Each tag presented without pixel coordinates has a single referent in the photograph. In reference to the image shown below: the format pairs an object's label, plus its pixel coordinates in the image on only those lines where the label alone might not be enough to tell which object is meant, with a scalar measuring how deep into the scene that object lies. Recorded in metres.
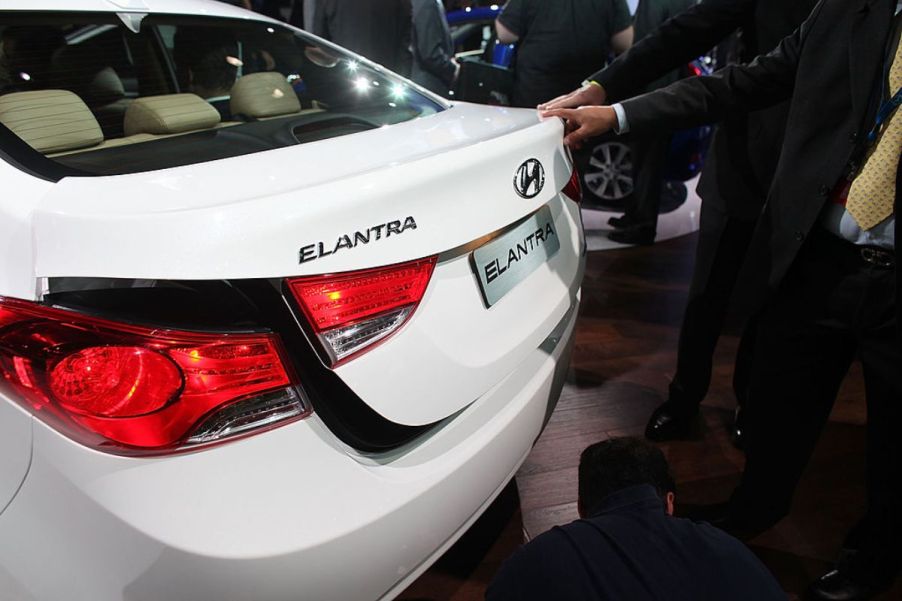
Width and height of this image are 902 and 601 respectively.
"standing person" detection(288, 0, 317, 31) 5.07
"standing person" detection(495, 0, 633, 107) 3.44
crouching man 0.76
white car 0.82
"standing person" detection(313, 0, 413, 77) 3.47
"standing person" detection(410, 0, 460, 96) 3.87
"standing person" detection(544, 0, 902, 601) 1.20
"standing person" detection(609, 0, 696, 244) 3.84
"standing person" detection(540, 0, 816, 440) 1.72
